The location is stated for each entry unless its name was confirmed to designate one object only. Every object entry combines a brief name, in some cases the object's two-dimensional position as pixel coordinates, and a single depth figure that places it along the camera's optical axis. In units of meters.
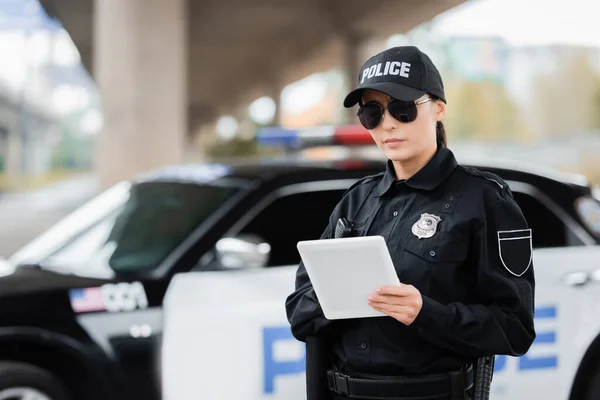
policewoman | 2.10
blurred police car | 3.73
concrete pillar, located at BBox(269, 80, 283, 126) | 35.78
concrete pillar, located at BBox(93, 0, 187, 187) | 13.73
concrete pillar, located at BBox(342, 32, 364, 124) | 23.14
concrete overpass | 13.88
